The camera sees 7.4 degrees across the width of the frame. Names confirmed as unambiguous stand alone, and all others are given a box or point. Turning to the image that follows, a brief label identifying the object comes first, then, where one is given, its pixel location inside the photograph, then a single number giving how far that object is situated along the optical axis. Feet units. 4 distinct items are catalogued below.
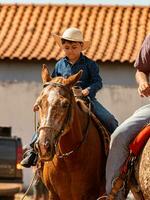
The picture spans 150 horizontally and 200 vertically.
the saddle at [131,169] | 33.48
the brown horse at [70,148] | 35.99
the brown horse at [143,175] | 30.95
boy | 42.40
